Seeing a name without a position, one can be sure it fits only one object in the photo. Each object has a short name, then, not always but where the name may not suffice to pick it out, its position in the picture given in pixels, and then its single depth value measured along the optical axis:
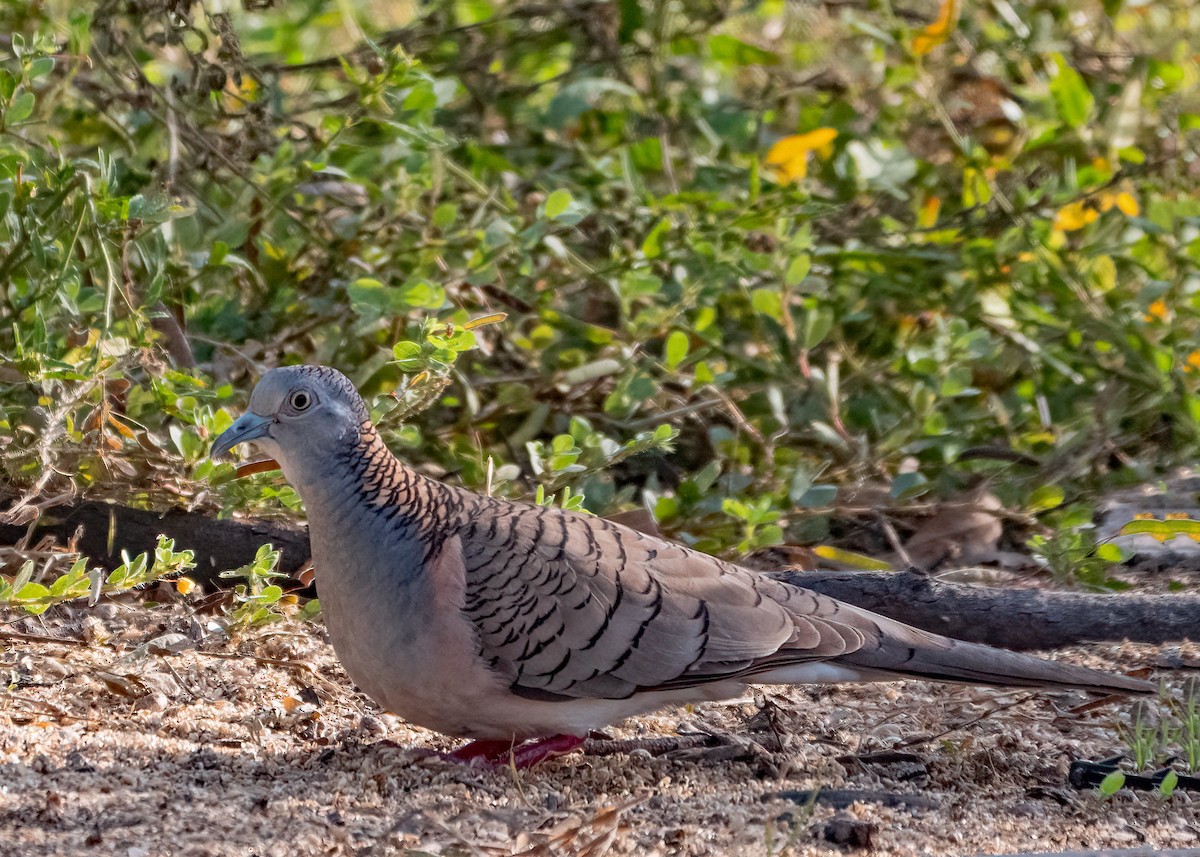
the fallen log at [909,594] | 7.52
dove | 6.25
